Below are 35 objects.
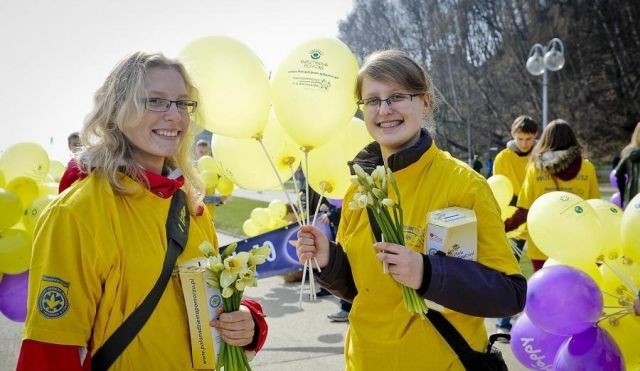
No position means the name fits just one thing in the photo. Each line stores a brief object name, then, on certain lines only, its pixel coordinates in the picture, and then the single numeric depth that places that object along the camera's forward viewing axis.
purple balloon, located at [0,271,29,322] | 4.05
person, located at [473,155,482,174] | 21.67
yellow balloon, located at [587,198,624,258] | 3.07
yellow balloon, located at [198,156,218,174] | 6.06
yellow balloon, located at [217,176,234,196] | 6.79
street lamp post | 12.59
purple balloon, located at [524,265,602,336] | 2.89
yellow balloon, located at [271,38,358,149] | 2.65
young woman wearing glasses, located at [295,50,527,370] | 1.64
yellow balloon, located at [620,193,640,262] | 2.91
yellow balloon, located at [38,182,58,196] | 4.59
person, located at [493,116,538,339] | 5.38
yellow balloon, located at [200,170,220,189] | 5.94
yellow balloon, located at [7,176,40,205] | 4.40
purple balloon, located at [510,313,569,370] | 3.20
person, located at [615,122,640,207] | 4.47
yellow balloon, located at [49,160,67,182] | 5.66
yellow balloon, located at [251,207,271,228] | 7.64
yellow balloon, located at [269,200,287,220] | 7.68
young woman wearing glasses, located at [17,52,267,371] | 1.46
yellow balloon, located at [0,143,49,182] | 4.70
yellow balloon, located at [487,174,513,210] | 4.79
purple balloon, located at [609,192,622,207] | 6.35
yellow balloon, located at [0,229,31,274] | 3.95
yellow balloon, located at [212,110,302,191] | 3.20
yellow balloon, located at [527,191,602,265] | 3.00
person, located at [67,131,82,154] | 5.89
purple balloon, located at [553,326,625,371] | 2.85
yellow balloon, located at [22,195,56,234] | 4.10
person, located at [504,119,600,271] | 4.46
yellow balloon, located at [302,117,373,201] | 3.32
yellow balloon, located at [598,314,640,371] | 3.01
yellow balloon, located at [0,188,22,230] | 3.96
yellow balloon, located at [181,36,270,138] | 2.53
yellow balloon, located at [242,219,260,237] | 7.73
